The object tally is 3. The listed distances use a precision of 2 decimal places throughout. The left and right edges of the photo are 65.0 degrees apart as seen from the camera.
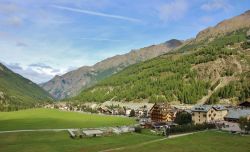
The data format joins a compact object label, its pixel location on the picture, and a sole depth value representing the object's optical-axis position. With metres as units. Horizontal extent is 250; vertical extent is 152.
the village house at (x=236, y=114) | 92.38
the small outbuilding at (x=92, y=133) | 81.00
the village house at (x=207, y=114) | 98.61
